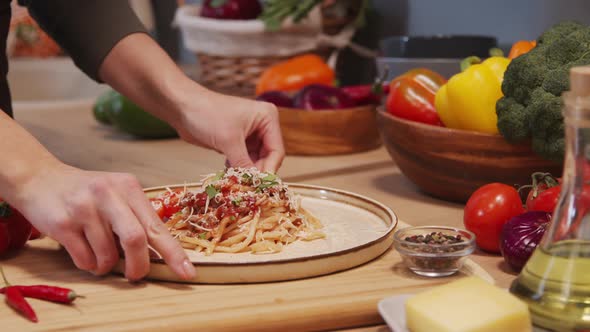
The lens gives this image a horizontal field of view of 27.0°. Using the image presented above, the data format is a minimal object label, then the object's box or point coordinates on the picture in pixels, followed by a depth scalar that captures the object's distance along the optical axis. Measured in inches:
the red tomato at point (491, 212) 48.3
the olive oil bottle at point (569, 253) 37.4
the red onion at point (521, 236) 44.9
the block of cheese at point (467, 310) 36.9
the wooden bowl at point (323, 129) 69.7
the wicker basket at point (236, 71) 83.9
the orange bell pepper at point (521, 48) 55.4
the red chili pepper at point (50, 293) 41.8
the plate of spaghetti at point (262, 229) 43.8
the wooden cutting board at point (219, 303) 40.9
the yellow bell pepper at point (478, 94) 54.0
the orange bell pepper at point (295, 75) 77.0
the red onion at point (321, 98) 70.5
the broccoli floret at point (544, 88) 50.4
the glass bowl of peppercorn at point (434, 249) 43.9
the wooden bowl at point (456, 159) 52.8
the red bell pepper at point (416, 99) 58.1
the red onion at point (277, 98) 72.1
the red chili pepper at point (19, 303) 41.0
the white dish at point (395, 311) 38.9
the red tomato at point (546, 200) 47.8
